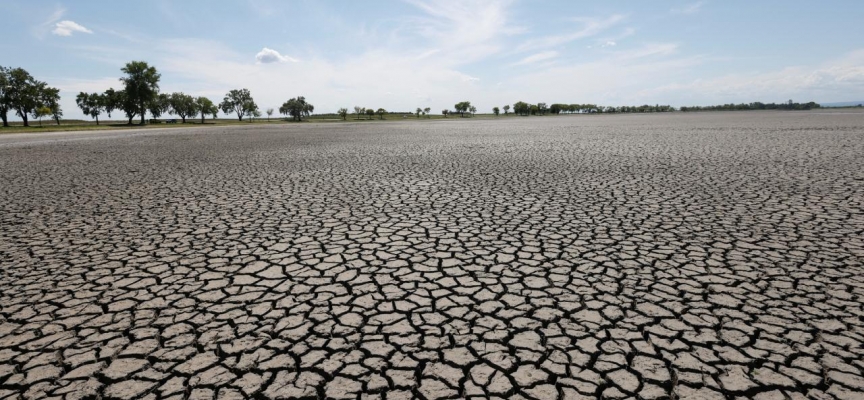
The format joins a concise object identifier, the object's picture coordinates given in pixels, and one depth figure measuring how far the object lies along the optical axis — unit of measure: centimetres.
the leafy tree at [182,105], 9744
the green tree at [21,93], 6091
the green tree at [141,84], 6650
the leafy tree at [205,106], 10325
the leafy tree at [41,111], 6725
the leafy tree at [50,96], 6431
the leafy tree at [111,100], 7230
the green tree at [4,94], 5991
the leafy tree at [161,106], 8989
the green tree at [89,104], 9138
